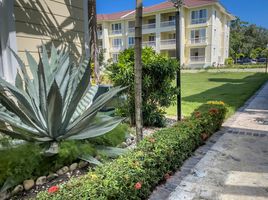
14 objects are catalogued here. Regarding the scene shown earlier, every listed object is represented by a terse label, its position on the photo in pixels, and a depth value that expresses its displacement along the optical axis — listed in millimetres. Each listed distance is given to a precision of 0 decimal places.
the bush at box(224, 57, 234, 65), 38000
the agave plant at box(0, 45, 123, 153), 3162
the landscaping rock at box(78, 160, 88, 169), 3557
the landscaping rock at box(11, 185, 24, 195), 2852
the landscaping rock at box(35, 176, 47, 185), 3064
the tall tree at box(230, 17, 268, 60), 50969
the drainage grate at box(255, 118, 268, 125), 6641
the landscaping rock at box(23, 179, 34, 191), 2951
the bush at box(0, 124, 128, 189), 2957
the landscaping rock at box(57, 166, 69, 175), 3338
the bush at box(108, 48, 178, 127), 5578
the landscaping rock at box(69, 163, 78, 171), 3472
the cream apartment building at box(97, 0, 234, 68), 32562
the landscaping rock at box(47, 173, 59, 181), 3179
